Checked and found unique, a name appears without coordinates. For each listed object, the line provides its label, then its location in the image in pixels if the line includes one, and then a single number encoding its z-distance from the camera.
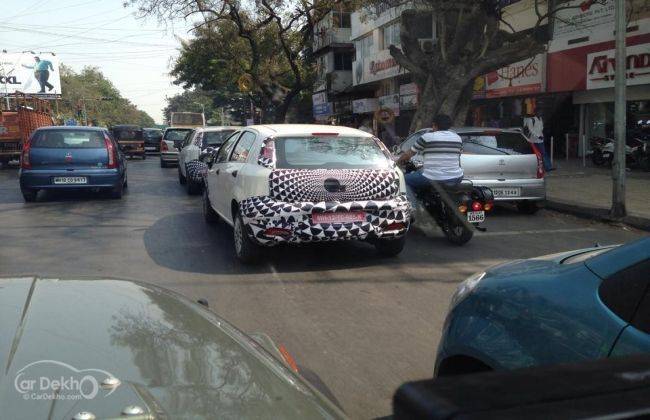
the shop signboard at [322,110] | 41.19
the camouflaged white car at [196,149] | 13.78
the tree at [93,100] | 80.75
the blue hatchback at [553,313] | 2.13
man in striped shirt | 8.01
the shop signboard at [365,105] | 37.38
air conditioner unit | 19.13
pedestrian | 16.59
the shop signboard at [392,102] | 33.06
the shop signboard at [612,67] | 17.31
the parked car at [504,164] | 10.07
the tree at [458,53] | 14.69
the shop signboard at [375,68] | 32.69
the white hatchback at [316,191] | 6.37
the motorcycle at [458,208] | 7.85
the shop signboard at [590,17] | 17.78
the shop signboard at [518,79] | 21.62
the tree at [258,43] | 24.70
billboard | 54.09
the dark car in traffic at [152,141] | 37.50
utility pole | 9.43
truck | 24.59
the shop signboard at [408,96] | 30.77
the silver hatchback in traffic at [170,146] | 23.89
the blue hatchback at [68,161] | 12.01
